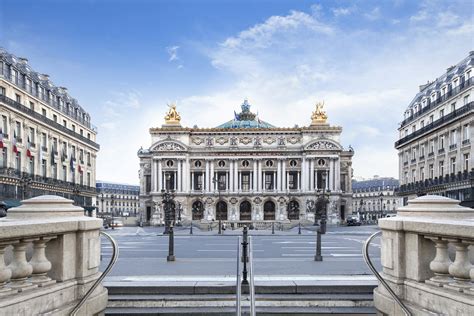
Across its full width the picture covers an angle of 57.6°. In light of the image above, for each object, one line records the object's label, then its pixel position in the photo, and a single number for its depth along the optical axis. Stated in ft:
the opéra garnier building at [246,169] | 250.37
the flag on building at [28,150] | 138.21
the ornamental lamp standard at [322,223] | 50.03
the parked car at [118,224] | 211.16
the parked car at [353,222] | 226.93
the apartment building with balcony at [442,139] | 134.72
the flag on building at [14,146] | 128.05
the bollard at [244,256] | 30.83
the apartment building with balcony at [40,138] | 128.16
